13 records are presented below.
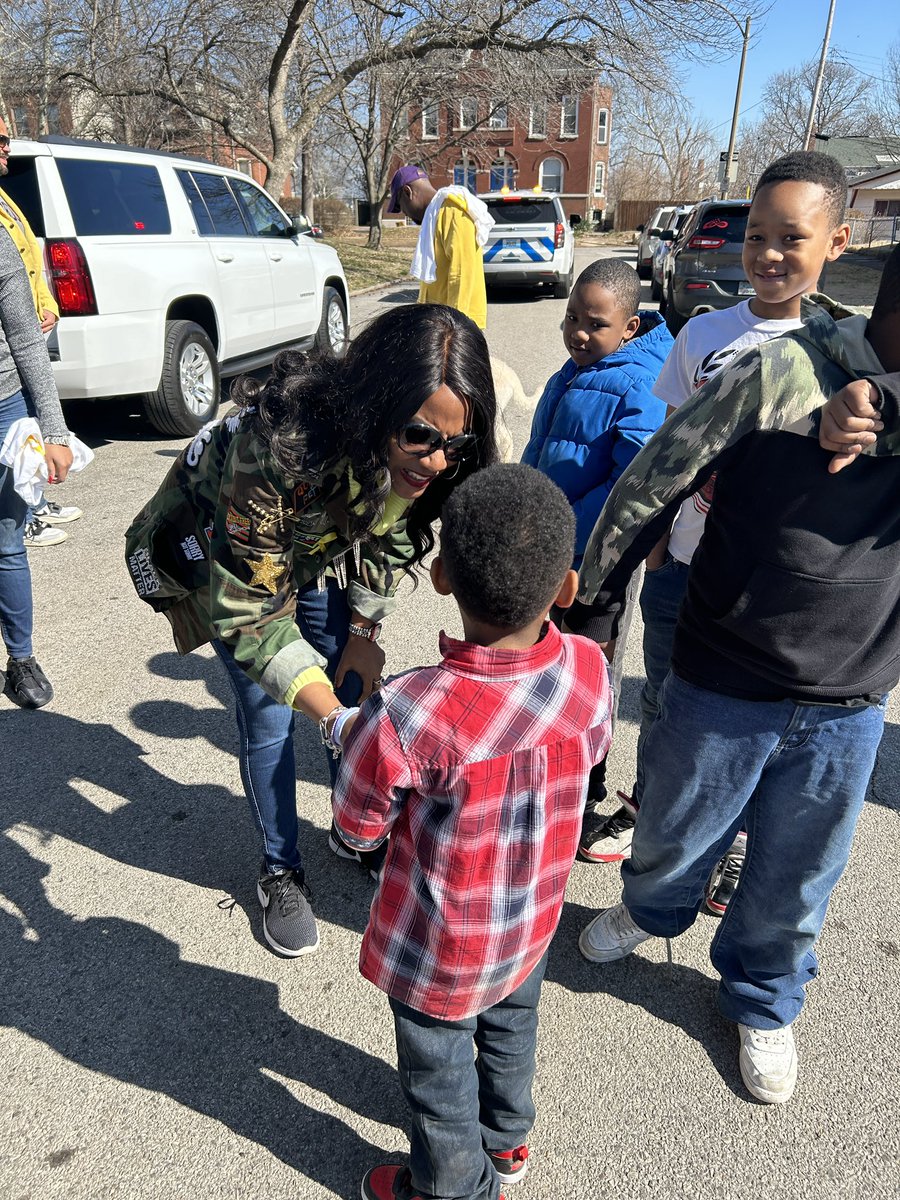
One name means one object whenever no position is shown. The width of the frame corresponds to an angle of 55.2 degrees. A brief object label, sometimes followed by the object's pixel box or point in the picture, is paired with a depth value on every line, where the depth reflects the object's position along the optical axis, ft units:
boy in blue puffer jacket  8.47
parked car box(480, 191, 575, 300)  50.98
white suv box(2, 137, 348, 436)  19.25
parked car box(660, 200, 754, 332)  35.91
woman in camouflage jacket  5.84
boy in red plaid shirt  4.55
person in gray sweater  10.46
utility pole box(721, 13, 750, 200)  88.38
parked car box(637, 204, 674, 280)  68.18
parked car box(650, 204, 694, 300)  48.85
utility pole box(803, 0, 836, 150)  102.32
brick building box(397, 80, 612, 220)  155.02
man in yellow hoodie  16.51
